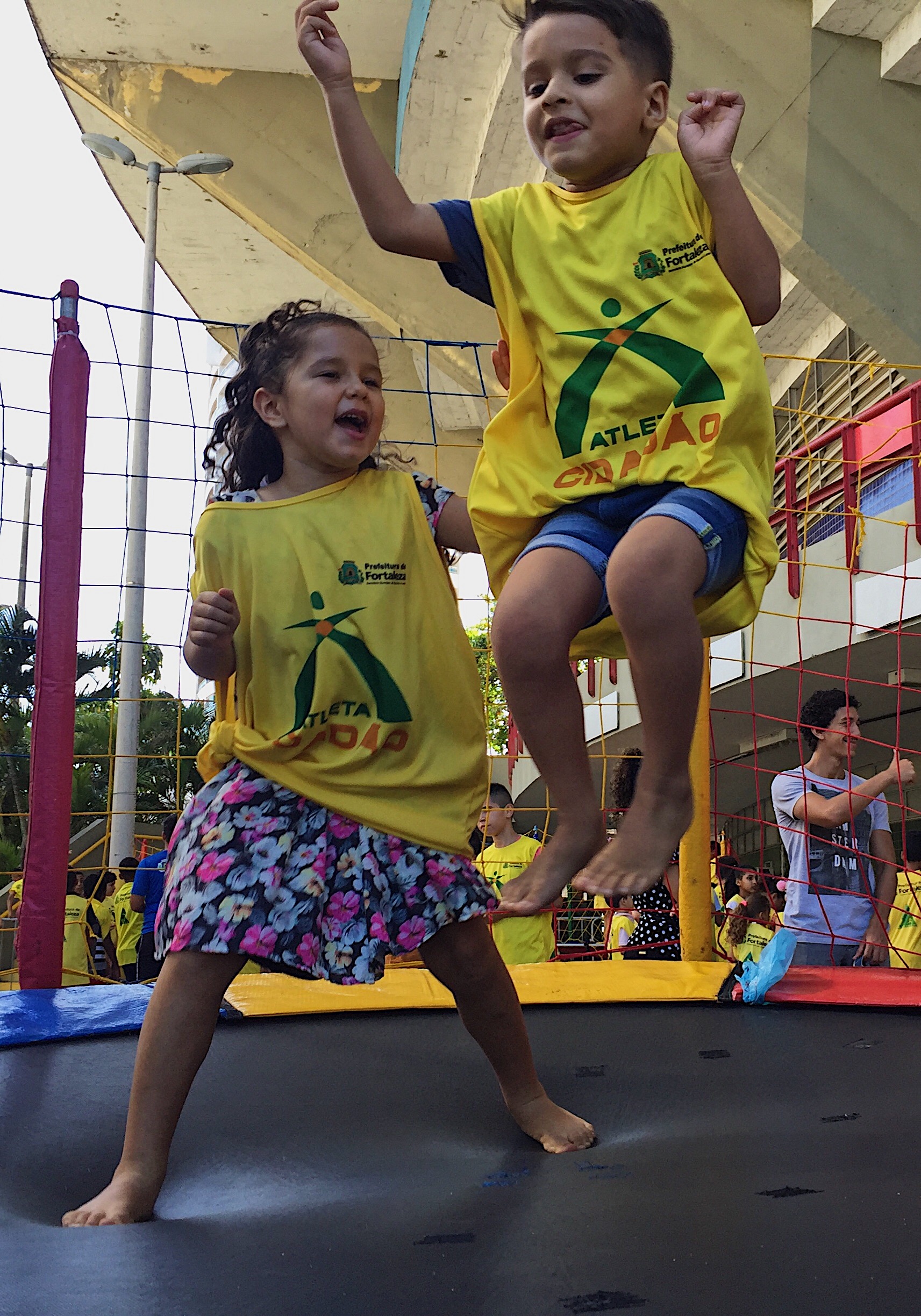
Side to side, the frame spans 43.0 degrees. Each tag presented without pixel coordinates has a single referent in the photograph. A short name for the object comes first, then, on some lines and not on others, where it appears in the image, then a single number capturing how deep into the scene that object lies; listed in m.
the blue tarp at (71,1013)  2.29
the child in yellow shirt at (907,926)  4.50
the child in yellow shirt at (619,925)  4.21
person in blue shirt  4.13
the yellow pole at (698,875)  3.08
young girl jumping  1.62
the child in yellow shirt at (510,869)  4.03
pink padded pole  2.56
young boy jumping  1.45
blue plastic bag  2.68
